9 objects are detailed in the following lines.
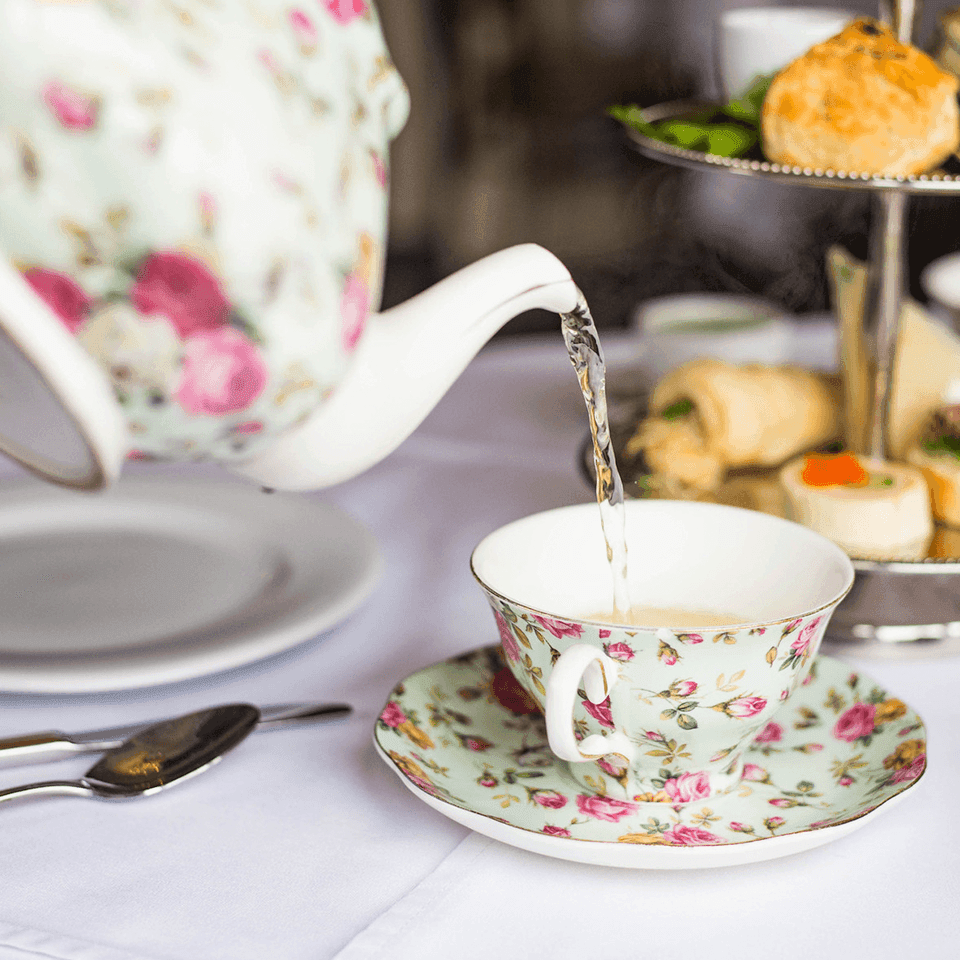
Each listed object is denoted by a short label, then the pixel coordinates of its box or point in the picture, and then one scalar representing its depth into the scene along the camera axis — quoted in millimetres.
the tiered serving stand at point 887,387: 669
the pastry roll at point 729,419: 872
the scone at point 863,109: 728
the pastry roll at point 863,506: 735
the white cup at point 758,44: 823
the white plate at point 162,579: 631
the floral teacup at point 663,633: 493
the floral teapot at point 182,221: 328
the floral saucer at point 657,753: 464
